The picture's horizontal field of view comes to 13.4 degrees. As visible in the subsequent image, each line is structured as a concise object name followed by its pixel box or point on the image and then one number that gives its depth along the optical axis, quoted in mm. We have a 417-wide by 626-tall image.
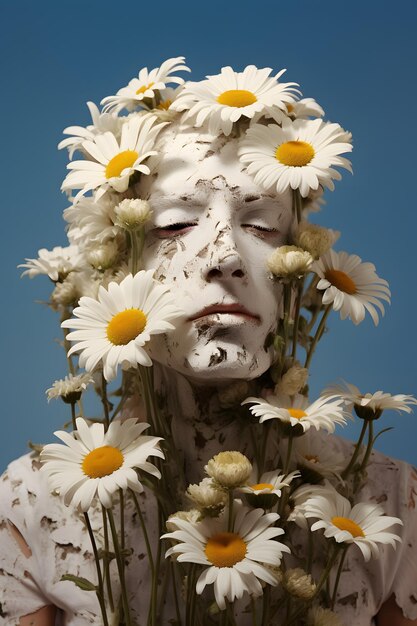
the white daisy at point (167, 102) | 1289
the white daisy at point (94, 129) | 1287
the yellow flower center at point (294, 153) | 1239
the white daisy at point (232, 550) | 1147
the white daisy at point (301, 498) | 1225
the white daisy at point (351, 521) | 1188
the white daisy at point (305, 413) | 1194
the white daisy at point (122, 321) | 1170
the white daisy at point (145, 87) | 1305
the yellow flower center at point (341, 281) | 1266
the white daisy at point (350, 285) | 1247
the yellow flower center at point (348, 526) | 1204
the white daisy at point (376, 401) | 1248
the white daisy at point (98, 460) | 1159
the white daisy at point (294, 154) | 1228
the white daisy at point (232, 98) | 1242
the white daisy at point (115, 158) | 1244
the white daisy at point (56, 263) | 1330
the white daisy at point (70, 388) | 1235
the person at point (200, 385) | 1219
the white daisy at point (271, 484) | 1183
